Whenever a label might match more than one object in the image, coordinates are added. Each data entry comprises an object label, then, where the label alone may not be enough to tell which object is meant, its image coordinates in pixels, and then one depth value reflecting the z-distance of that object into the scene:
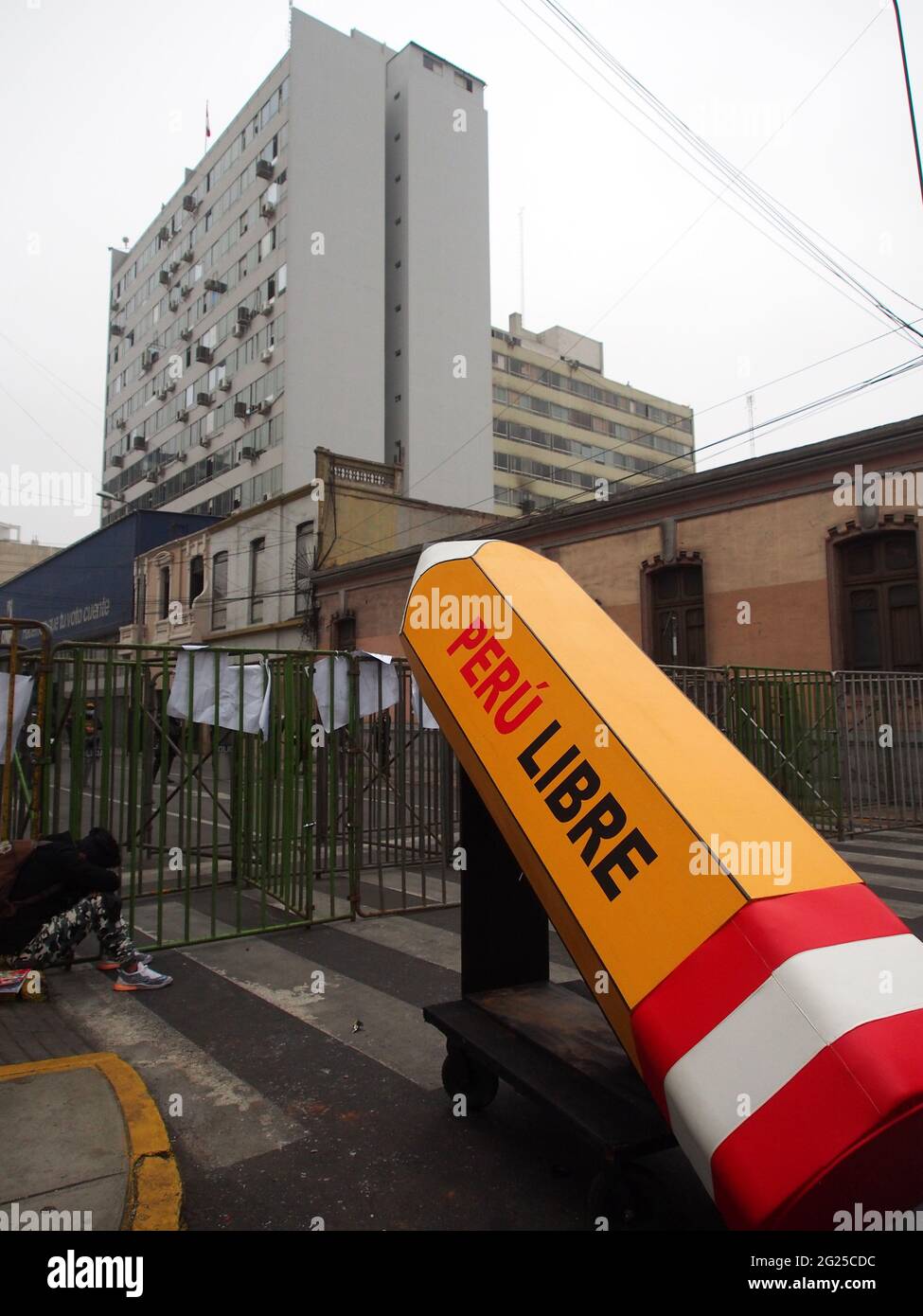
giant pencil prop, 2.00
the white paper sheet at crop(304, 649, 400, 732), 7.50
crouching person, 5.26
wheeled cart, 2.75
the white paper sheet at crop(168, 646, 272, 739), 6.74
